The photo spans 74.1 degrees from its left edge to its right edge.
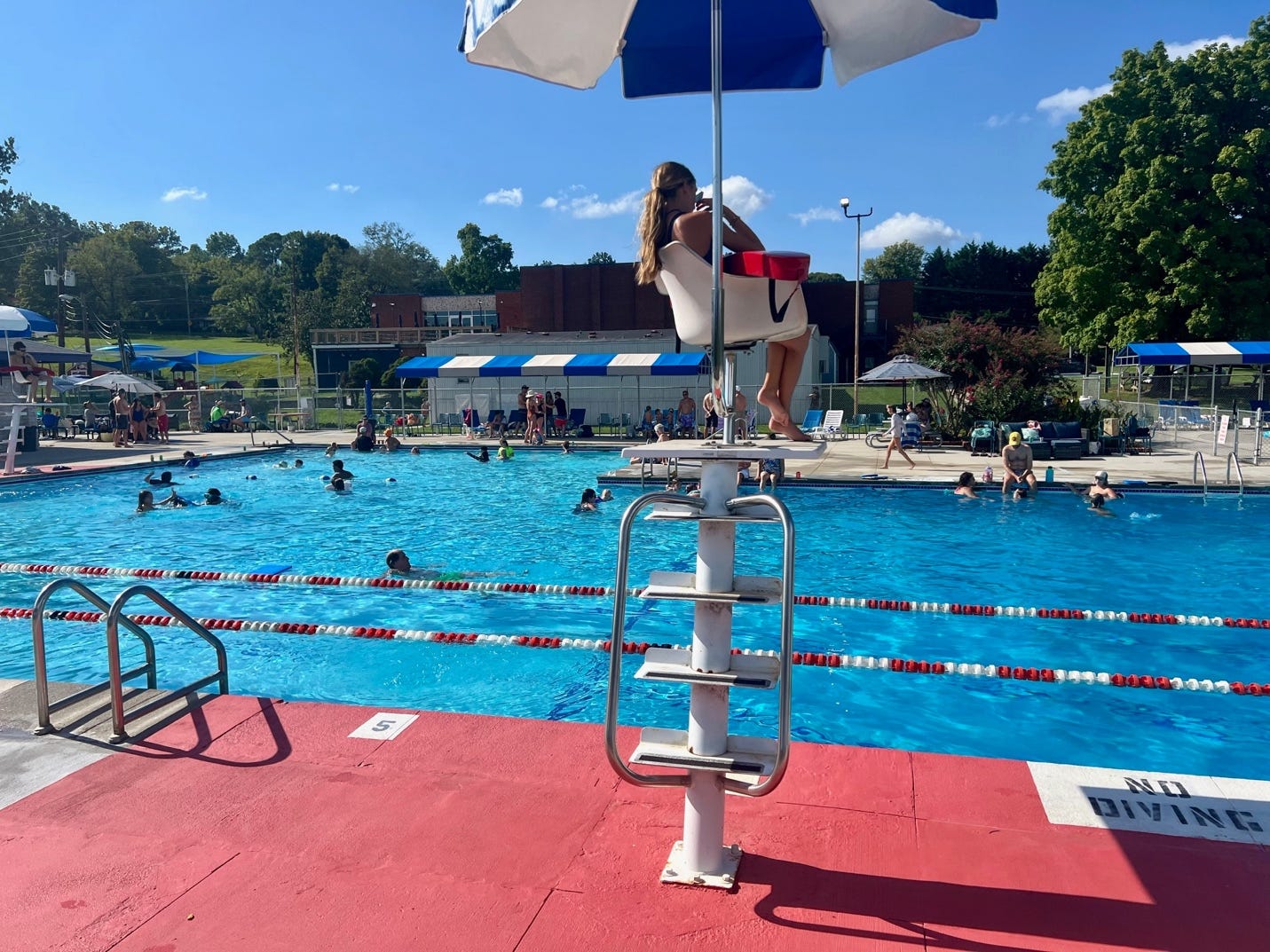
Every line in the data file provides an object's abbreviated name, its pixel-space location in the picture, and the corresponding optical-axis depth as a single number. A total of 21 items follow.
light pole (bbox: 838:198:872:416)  27.64
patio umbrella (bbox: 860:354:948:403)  22.20
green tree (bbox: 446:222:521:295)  96.62
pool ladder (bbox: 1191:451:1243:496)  14.61
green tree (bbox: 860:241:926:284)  101.88
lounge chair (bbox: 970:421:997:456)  21.22
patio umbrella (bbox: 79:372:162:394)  29.17
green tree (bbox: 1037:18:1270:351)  30.89
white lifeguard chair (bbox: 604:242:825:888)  2.44
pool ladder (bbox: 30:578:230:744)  4.16
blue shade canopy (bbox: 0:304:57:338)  21.03
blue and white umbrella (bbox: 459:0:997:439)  2.76
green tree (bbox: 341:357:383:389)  48.22
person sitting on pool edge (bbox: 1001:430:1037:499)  15.18
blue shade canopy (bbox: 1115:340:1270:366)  25.48
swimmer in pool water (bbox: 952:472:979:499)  15.15
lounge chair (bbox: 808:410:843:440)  25.62
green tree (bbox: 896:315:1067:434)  22.83
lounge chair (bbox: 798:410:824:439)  25.88
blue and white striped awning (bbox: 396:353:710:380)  25.73
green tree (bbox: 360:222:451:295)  83.62
